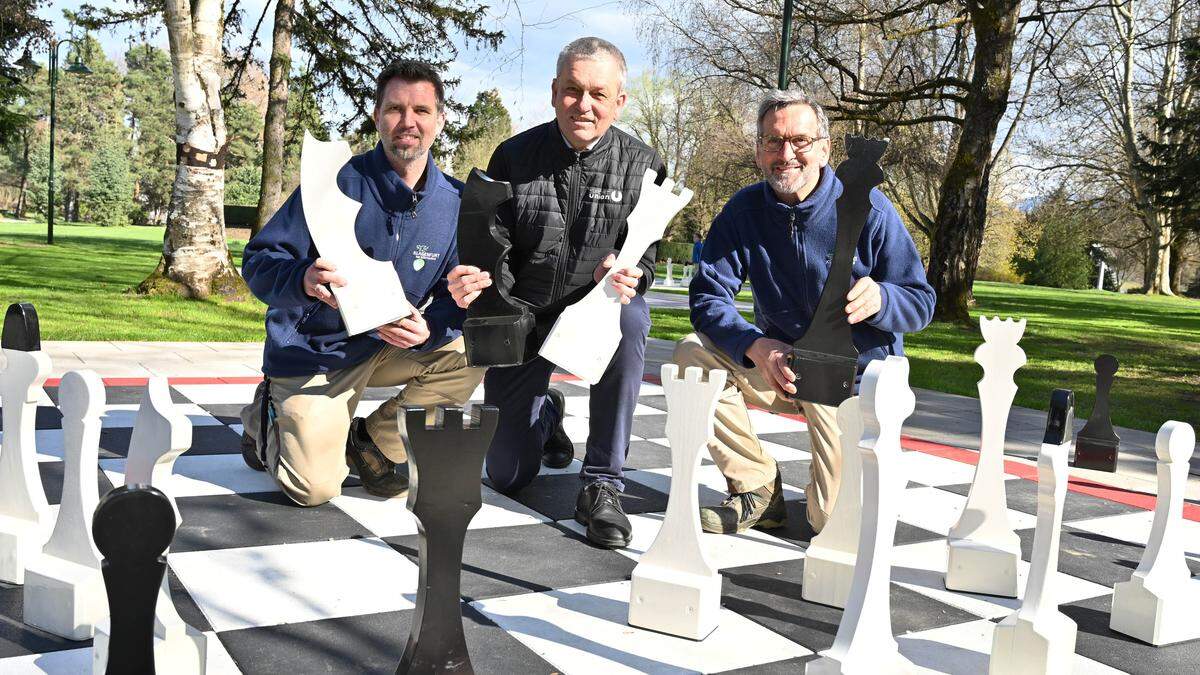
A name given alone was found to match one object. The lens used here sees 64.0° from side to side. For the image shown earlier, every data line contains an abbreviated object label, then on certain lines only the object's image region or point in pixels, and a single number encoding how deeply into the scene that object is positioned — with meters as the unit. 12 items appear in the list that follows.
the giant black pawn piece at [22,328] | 2.35
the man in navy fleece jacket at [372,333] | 3.27
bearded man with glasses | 3.18
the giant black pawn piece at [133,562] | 1.51
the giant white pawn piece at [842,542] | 2.64
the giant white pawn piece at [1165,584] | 2.49
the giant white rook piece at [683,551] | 2.32
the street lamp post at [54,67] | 19.85
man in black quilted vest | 3.27
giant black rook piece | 1.82
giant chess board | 2.21
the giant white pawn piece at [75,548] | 2.09
